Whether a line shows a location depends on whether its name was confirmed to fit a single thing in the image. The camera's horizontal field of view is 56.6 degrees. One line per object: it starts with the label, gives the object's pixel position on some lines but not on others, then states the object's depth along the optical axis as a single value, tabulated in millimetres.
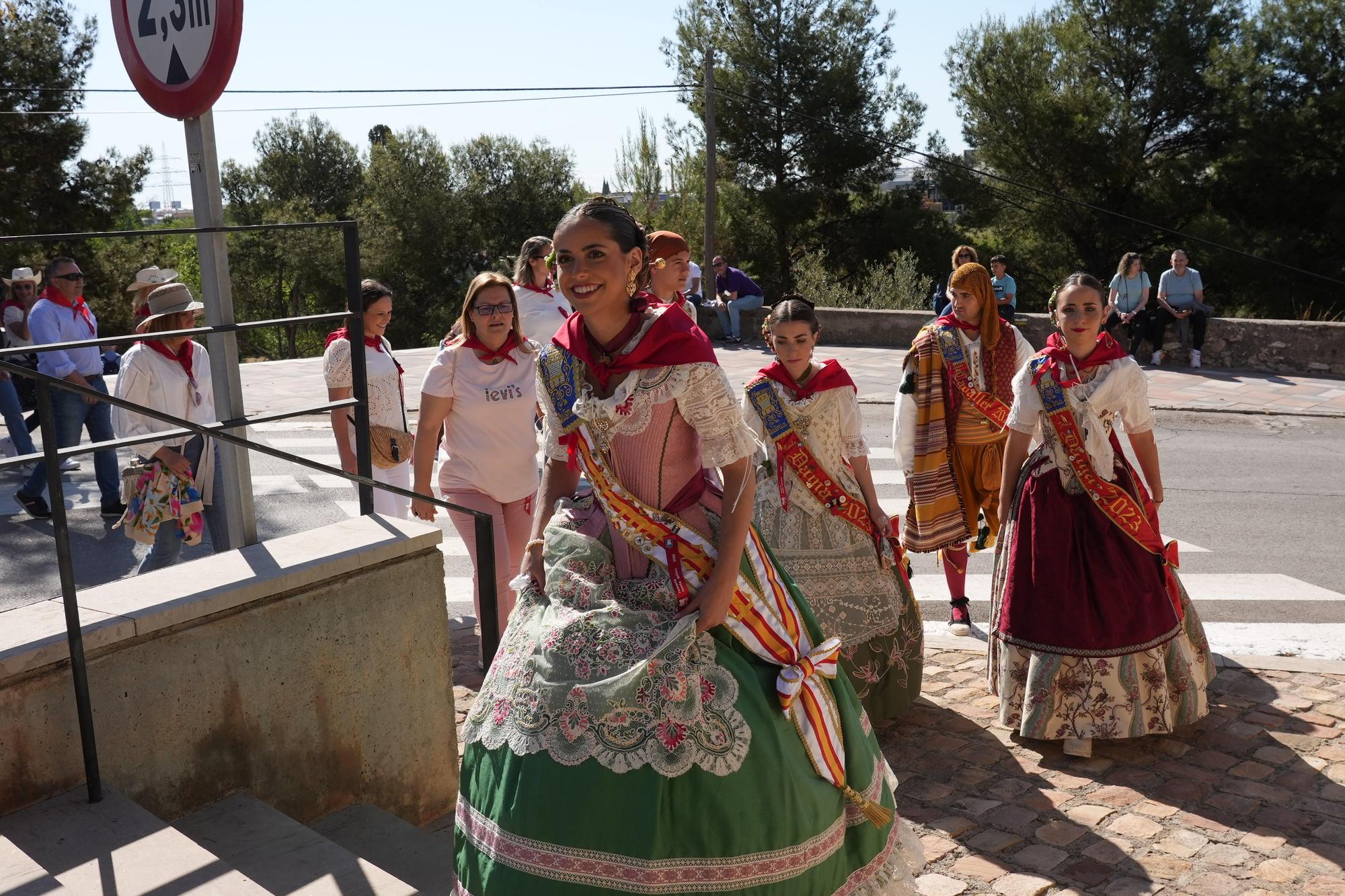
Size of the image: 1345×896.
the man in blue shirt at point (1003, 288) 15406
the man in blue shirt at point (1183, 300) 16469
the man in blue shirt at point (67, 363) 9086
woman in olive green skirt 5332
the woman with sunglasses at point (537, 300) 8117
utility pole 24203
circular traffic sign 3586
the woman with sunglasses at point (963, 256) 7281
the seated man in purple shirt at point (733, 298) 19875
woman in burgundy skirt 5055
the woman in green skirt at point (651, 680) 2811
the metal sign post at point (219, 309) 3861
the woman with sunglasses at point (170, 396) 5957
